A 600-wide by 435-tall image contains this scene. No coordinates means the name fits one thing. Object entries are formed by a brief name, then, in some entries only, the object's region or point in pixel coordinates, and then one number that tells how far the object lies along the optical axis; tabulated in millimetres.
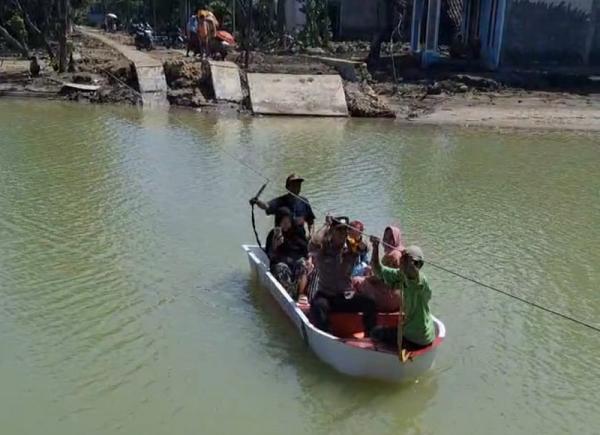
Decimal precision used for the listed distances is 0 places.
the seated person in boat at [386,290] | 7229
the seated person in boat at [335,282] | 7254
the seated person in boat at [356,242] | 7422
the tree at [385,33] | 28000
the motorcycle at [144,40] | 34125
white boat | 6605
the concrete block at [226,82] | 22953
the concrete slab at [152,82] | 23047
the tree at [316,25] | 33812
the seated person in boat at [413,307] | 6434
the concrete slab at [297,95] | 22359
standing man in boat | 8414
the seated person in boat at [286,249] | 8336
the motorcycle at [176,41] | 38312
